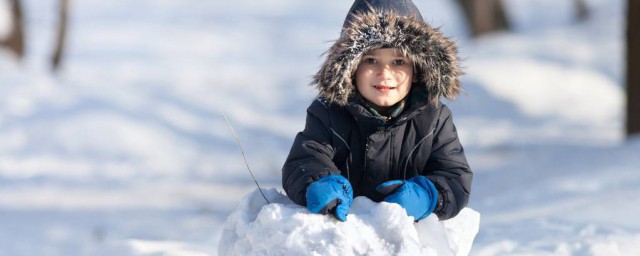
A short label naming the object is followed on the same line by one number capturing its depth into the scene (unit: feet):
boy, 12.94
